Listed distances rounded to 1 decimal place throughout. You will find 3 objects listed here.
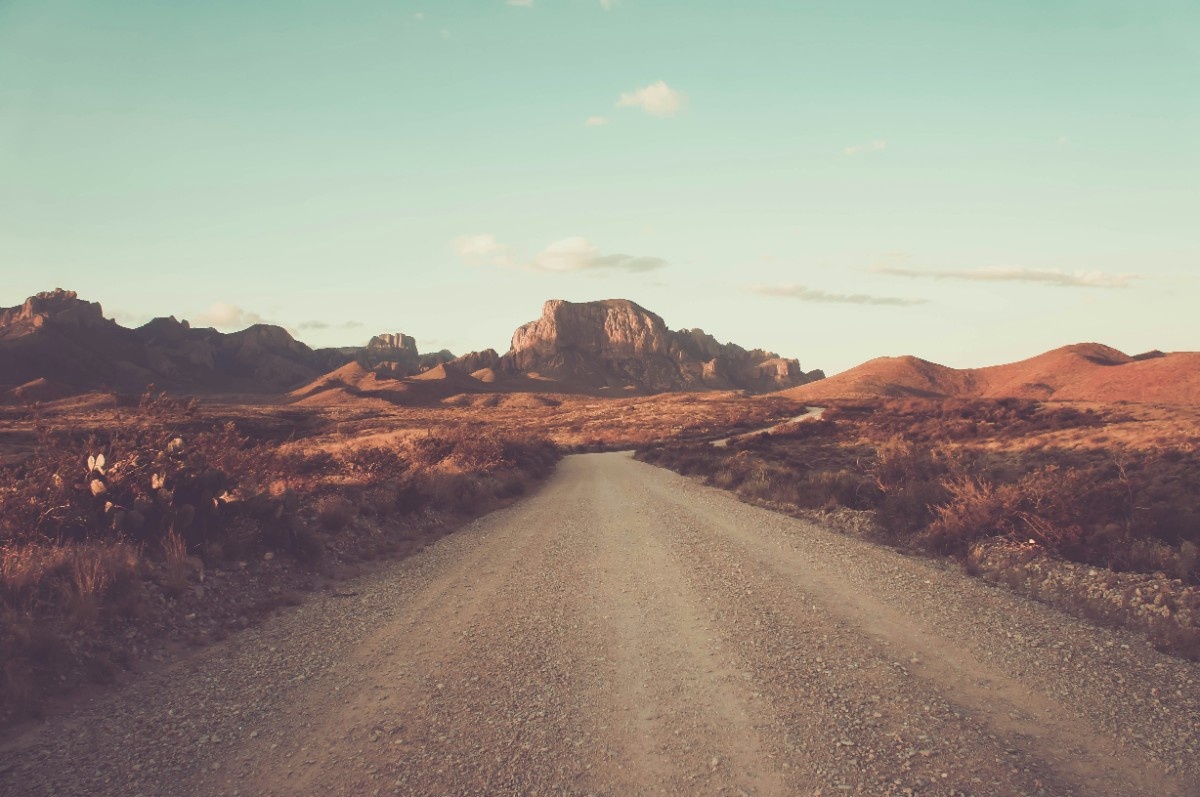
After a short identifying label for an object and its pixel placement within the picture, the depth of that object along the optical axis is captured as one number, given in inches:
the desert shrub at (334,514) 472.4
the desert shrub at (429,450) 868.6
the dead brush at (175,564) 304.2
